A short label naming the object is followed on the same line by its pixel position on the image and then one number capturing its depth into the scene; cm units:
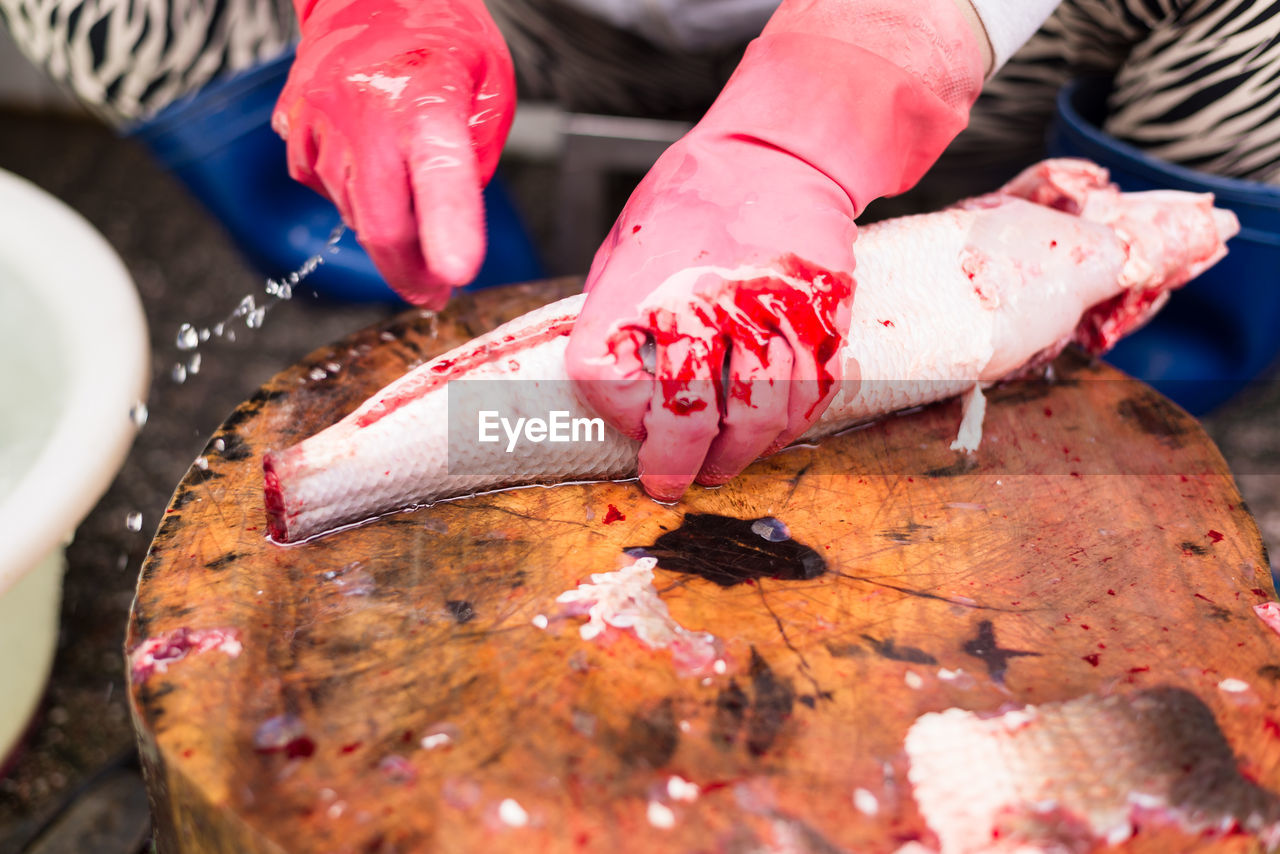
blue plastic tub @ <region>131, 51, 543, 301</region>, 102
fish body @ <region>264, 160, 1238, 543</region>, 75
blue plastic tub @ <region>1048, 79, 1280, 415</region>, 89
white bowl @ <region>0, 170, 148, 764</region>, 79
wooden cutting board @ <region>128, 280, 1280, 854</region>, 67
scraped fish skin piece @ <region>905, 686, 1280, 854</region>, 68
